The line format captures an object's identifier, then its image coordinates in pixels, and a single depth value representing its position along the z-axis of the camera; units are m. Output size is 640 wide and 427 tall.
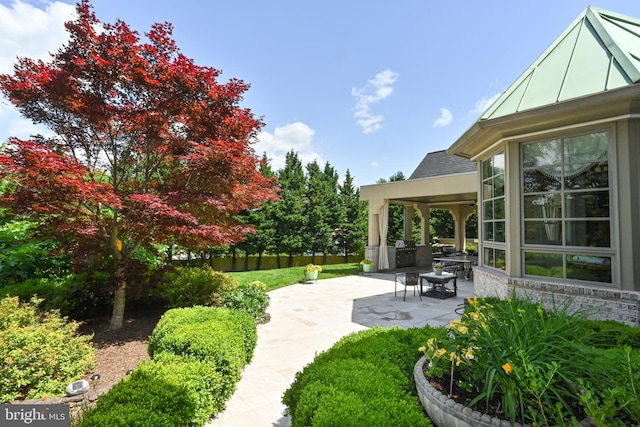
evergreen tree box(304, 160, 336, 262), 19.81
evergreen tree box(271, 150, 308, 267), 18.59
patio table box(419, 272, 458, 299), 8.39
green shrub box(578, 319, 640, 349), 2.96
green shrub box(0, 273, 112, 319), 4.90
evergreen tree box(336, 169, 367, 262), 21.22
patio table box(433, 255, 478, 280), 11.96
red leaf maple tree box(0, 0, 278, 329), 4.49
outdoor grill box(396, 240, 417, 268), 14.96
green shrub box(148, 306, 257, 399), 3.31
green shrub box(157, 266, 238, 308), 6.05
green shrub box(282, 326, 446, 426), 1.84
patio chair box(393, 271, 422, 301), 8.20
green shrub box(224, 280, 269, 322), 6.13
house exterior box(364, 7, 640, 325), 4.09
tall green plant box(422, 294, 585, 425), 1.87
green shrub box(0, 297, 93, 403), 3.23
